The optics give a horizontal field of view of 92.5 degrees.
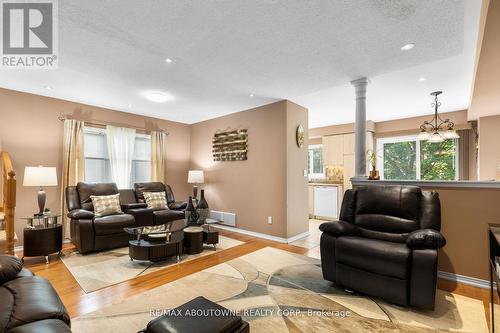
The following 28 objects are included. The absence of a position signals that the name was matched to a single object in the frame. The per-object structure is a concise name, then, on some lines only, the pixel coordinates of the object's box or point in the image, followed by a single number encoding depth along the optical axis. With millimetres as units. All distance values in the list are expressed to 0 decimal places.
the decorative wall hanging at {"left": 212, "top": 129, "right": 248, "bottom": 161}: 5230
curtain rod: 4468
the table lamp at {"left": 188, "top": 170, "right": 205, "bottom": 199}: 5617
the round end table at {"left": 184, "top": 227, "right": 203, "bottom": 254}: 3650
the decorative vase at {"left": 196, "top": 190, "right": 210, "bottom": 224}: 4360
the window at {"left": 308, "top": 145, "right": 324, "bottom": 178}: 7336
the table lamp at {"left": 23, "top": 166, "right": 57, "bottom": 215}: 3453
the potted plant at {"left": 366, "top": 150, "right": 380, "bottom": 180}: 3457
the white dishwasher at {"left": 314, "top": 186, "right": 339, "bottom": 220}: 6277
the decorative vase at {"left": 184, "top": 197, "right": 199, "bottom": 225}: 4211
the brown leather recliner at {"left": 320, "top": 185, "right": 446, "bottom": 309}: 2115
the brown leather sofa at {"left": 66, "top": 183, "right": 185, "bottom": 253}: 3613
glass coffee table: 3145
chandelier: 3896
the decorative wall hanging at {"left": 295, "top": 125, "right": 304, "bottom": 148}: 4739
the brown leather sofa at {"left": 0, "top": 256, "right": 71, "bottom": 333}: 1145
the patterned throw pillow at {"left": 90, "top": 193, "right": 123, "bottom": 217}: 4059
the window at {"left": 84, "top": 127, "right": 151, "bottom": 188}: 4922
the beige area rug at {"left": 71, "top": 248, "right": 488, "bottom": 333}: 1952
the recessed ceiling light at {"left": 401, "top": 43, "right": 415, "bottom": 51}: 2598
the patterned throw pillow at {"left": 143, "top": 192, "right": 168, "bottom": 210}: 4819
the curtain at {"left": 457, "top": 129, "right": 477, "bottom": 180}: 5172
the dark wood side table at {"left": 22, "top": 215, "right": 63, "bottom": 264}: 3219
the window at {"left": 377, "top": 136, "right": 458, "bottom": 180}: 5537
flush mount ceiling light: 4152
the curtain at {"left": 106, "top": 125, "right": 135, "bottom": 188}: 5121
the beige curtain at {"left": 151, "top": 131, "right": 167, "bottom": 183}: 5781
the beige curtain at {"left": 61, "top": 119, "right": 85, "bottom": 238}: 4391
